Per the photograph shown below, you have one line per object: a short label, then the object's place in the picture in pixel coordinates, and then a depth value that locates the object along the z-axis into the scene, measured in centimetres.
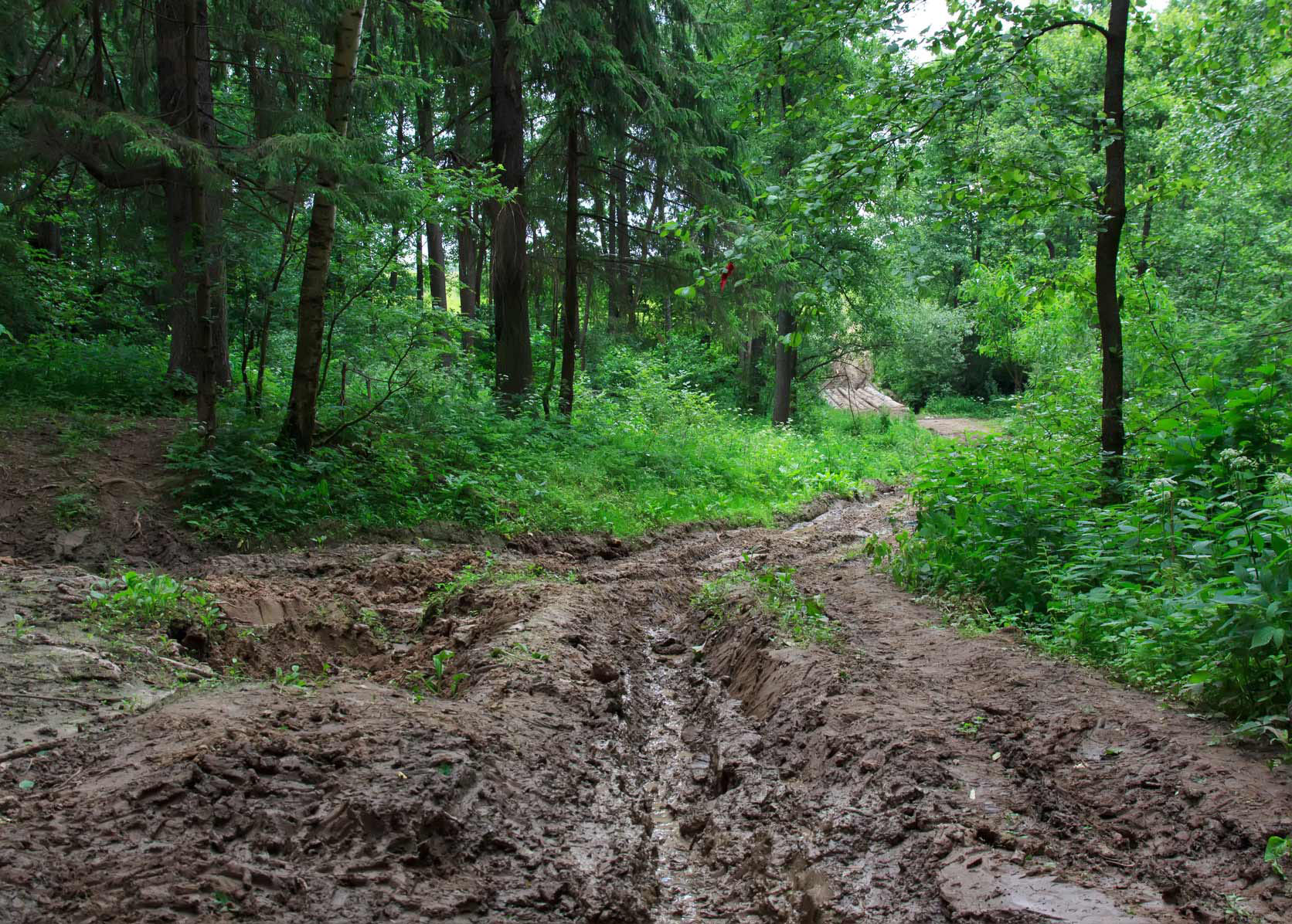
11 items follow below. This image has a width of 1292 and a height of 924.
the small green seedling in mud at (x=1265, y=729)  376
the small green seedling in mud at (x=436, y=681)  539
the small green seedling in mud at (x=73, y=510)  751
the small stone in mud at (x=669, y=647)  723
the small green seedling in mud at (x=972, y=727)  446
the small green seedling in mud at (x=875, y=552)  884
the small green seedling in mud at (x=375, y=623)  650
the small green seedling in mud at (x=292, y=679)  486
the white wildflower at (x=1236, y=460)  472
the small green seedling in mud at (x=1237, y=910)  274
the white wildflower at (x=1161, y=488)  487
